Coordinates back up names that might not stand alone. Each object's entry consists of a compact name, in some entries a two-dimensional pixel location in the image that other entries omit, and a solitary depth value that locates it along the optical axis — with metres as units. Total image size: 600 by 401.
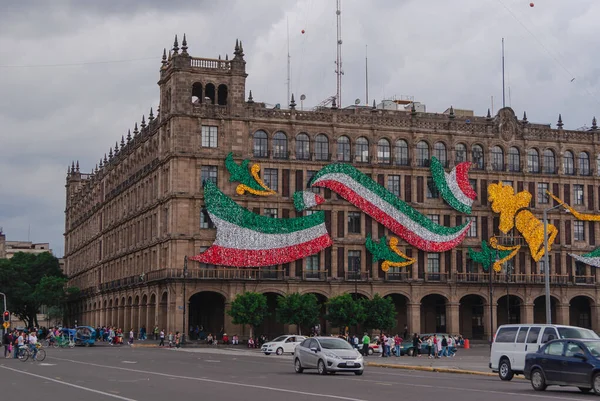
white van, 33.31
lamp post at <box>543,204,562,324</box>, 48.22
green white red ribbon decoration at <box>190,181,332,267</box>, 80.62
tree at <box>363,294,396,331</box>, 77.38
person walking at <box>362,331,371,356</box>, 60.25
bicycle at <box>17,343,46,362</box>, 48.84
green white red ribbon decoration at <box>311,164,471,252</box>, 84.31
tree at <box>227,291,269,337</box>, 75.12
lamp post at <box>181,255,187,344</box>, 77.69
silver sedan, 36.28
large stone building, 81.44
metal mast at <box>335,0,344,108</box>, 89.38
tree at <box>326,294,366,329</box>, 75.88
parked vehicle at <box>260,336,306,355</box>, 62.41
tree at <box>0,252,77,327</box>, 120.75
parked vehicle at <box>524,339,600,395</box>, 26.92
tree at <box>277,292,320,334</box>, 75.62
